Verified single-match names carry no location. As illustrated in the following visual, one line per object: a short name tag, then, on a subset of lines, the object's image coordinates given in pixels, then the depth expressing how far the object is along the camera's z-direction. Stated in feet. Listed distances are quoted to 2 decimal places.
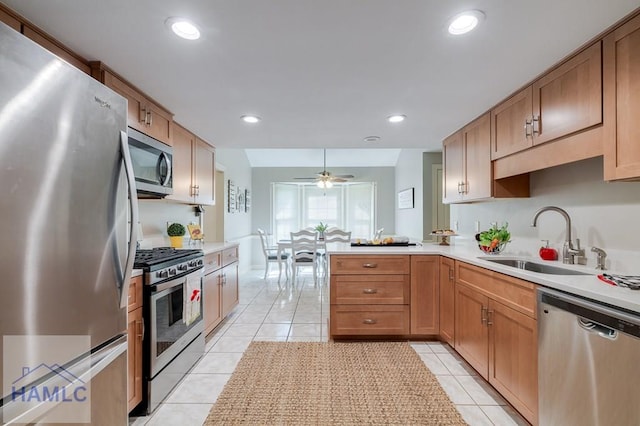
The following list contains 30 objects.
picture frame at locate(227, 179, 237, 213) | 17.34
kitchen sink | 6.07
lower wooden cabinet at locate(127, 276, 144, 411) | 5.42
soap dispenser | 6.89
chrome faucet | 6.25
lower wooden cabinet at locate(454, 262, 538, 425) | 5.18
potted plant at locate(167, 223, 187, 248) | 9.53
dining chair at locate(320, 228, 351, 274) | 17.24
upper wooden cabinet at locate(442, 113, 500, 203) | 8.35
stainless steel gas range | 5.81
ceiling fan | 18.25
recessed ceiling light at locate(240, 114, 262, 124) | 8.54
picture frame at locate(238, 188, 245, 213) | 19.67
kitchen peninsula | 5.18
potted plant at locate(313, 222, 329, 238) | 18.94
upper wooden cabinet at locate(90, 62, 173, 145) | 5.72
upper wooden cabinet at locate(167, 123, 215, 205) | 8.83
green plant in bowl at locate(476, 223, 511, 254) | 8.00
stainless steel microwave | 6.49
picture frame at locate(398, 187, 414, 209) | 18.42
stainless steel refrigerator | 2.86
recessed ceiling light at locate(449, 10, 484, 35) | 4.24
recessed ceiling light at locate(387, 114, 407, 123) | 8.55
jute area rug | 5.65
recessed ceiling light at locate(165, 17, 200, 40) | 4.40
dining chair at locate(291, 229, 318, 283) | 16.74
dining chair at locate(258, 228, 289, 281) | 17.48
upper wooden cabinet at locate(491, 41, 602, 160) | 4.99
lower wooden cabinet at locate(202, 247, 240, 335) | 8.90
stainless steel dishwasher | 3.57
